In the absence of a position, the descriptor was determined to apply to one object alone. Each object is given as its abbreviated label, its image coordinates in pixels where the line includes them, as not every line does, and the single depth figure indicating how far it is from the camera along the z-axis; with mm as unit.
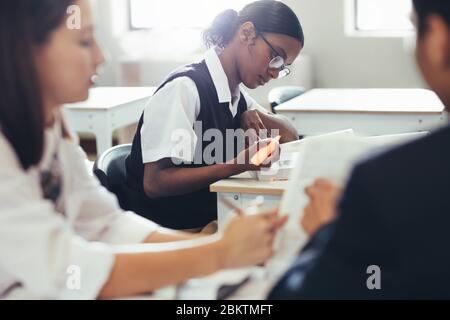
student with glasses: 3435
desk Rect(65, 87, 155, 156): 4963
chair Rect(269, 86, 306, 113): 4929
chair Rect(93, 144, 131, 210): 3384
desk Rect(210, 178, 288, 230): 3322
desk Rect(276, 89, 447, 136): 4663
